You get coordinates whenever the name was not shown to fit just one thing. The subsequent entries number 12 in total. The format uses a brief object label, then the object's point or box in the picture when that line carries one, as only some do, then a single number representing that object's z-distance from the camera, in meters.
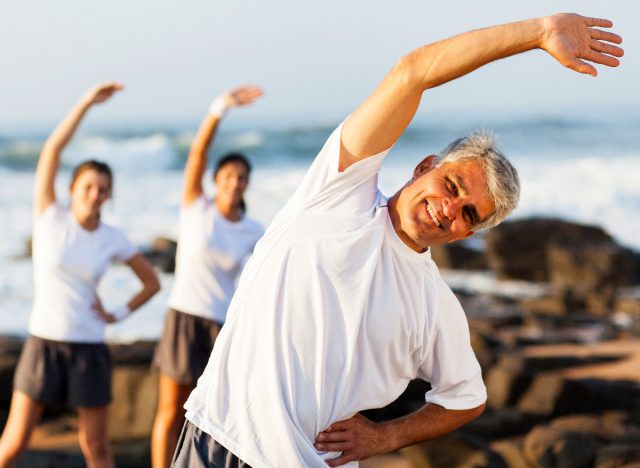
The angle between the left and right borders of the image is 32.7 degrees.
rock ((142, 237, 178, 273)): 16.53
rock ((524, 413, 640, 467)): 5.85
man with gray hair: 2.63
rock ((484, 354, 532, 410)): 8.23
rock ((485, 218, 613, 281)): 18.72
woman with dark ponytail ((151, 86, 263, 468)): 5.81
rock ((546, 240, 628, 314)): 16.84
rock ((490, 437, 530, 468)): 6.19
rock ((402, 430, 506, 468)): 5.97
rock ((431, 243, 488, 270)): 18.67
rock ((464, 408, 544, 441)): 7.44
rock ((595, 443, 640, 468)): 5.79
